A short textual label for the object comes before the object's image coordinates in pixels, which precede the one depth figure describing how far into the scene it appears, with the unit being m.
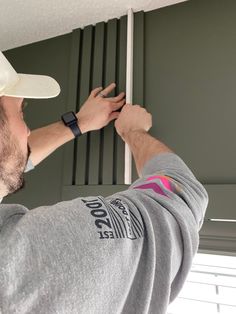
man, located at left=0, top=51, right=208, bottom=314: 0.37
